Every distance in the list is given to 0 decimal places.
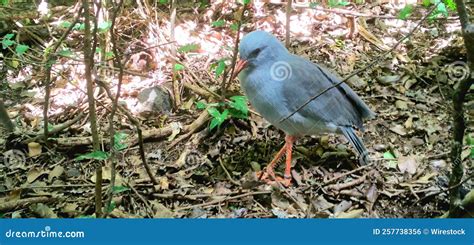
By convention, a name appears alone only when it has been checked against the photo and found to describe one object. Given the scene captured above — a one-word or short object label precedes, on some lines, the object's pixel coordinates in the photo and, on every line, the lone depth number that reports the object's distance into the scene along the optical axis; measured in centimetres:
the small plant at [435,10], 189
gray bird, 190
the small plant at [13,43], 184
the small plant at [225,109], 198
